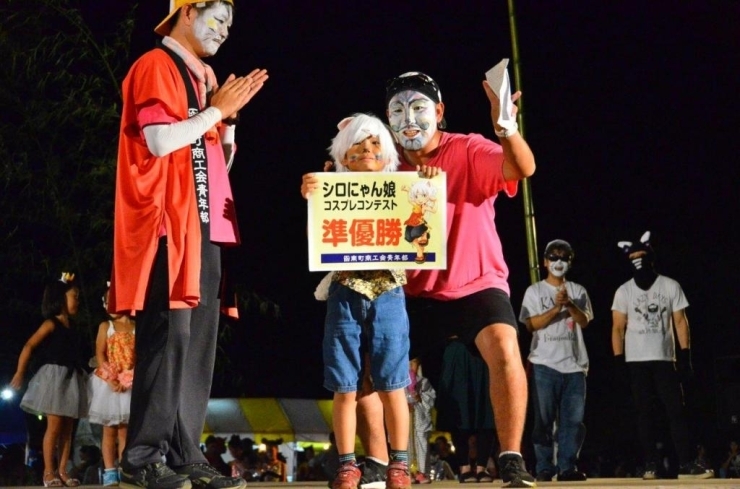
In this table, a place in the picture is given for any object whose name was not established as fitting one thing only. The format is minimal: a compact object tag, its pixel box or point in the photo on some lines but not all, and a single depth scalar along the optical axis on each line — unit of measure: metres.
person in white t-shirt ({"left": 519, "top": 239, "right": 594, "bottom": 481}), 9.88
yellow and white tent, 25.98
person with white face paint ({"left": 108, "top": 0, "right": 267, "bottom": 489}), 5.00
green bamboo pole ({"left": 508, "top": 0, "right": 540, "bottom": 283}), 14.09
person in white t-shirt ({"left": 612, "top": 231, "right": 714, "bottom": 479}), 10.31
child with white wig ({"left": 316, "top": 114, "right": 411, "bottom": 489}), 5.60
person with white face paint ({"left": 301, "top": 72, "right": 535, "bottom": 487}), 5.83
